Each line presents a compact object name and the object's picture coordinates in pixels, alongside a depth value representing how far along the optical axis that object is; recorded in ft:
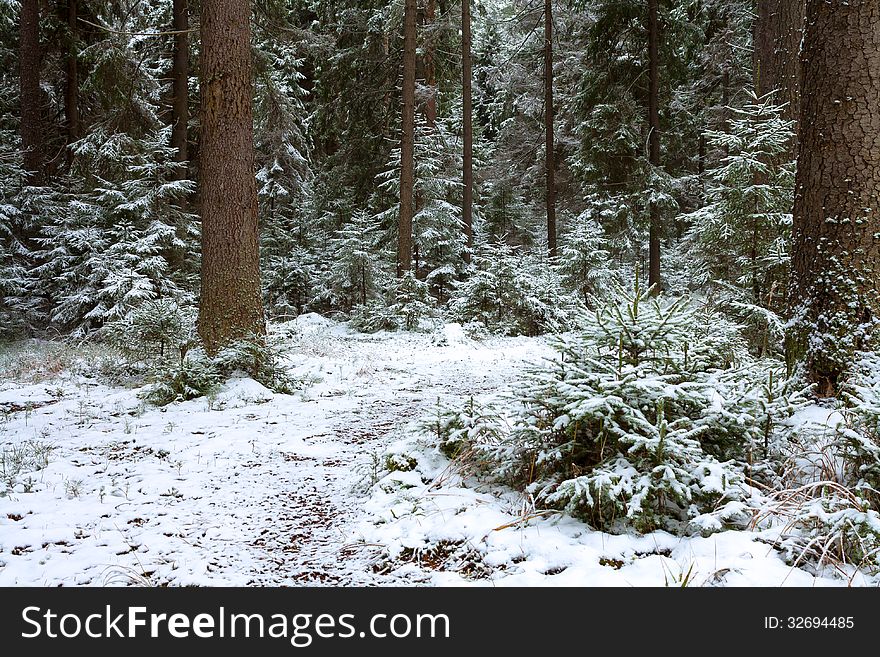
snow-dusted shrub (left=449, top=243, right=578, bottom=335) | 44.55
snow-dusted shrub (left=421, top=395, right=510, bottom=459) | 12.80
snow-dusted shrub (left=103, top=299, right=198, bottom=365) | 24.97
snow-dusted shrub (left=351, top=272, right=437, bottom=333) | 44.83
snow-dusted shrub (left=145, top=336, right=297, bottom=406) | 20.71
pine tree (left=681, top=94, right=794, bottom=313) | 19.83
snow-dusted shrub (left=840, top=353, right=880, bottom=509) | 9.12
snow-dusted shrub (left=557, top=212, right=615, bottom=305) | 47.16
